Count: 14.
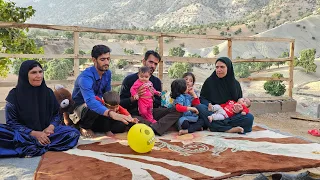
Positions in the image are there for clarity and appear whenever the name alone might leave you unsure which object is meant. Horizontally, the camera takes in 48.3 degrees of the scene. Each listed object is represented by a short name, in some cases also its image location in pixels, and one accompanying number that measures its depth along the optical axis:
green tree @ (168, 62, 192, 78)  21.79
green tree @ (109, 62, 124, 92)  19.84
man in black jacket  4.55
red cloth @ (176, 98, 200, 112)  4.46
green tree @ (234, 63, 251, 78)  22.89
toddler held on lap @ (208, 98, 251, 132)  4.66
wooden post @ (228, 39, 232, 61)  7.28
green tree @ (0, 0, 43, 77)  6.02
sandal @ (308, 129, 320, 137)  5.81
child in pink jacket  4.58
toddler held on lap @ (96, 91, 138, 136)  4.09
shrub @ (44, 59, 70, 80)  21.05
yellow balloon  3.51
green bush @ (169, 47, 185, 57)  31.25
